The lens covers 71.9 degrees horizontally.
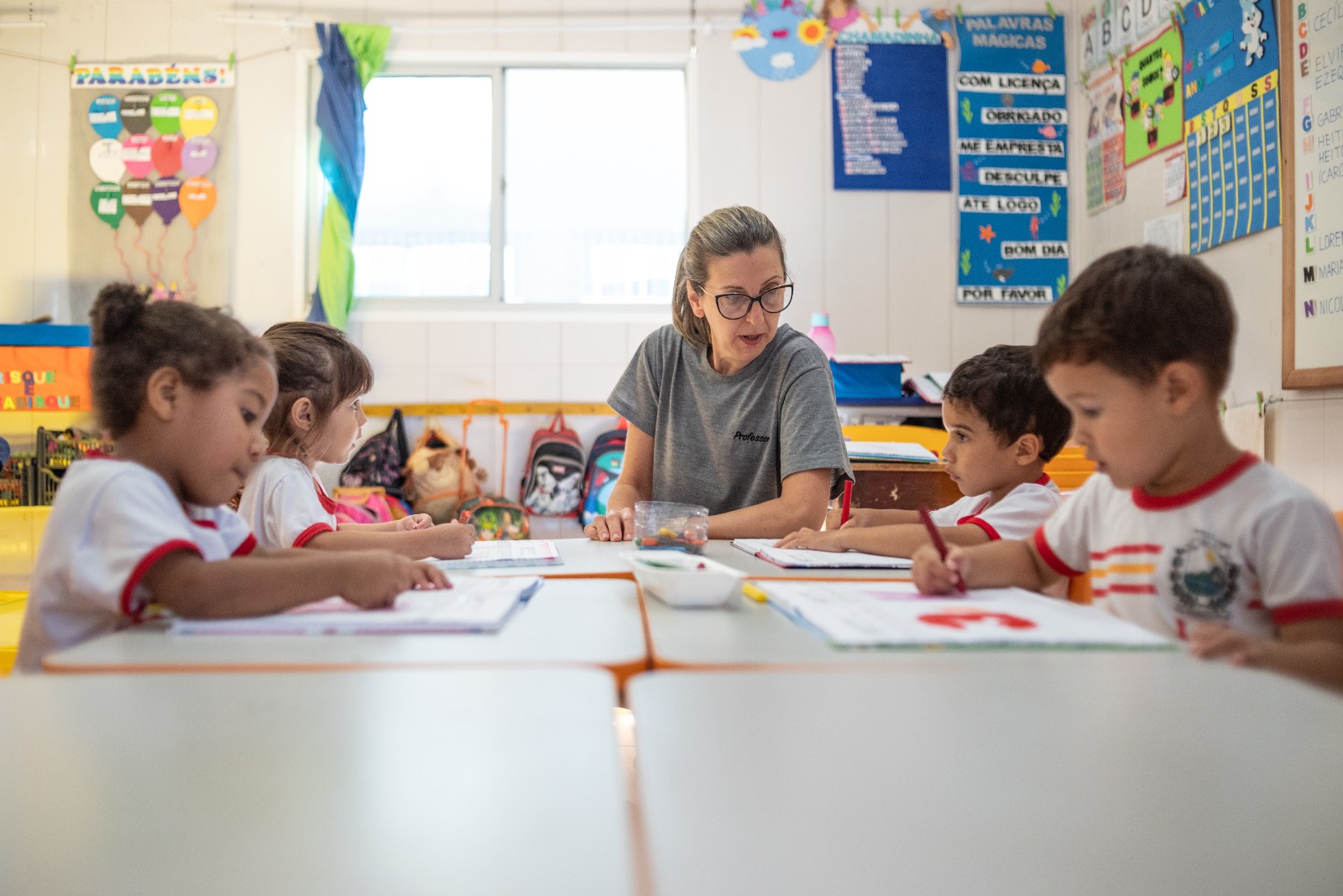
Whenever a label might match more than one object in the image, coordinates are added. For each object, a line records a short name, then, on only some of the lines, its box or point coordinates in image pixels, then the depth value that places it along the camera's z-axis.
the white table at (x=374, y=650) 0.63
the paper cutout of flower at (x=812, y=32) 3.68
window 3.84
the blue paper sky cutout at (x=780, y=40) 3.68
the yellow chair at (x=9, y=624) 1.98
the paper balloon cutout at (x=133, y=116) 3.67
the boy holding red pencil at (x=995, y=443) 1.36
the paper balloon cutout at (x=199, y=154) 3.68
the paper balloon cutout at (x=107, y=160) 3.67
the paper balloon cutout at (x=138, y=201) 3.67
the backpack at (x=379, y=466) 3.51
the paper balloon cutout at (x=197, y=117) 3.69
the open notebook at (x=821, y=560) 1.20
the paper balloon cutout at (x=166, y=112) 3.68
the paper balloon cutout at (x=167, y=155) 3.67
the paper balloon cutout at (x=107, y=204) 3.68
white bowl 0.85
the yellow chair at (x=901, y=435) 2.76
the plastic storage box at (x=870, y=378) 3.02
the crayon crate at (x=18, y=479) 3.36
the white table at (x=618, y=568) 1.12
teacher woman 1.69
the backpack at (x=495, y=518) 3.41
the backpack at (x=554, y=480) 3.57
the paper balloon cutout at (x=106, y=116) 3.68
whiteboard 2.19
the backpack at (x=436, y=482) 3.53
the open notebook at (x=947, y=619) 0.68
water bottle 3.35
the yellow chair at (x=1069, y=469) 2.67
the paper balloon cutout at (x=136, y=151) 3.67
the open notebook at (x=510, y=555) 1.23
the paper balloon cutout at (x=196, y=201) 3.68
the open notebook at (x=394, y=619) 0.74
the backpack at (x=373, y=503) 3.28
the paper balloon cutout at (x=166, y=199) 3.67
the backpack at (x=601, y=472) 3.51
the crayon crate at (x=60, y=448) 3.36
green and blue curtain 3.62
